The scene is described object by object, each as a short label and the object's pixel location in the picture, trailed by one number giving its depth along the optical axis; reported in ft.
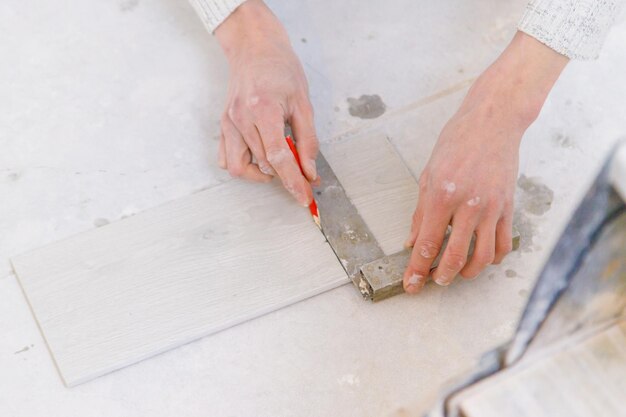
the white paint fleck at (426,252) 4.75
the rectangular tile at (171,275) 4.88
